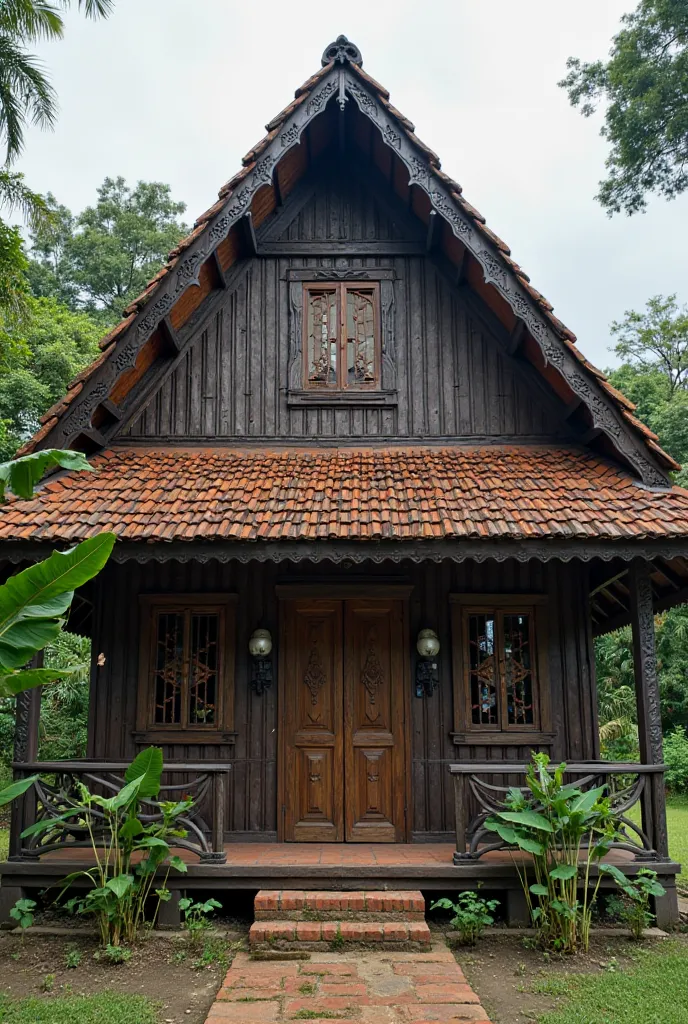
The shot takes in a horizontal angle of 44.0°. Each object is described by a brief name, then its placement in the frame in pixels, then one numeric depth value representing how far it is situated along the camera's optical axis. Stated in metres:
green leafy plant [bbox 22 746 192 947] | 6.45
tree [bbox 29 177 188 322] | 33.16
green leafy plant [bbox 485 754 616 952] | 6.41
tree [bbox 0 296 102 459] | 20.56
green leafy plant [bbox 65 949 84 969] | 6.11
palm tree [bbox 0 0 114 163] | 14.88
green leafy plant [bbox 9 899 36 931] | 6.76
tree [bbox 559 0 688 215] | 18.08
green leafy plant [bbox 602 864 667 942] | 6.66
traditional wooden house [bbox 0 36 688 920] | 7.38
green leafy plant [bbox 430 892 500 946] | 6.53
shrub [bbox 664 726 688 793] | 19.52
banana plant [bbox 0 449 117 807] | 4.86
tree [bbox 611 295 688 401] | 30.16
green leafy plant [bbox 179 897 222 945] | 6.60
